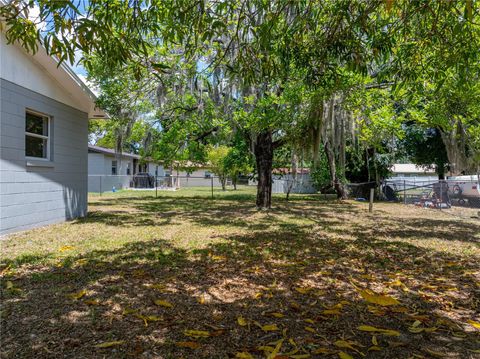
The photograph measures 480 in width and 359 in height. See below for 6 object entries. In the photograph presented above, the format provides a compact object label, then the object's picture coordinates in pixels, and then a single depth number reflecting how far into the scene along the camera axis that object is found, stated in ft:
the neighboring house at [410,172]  118.60
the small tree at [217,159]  97.19
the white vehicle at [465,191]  45.68
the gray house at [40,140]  21.34
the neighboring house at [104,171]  76.81
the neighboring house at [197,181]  126.39
